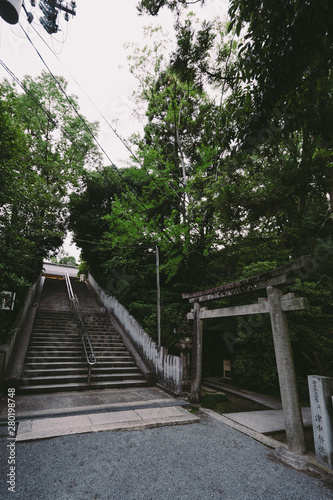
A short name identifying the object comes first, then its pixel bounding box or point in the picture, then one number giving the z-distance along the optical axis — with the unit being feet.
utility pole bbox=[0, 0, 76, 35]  19.63
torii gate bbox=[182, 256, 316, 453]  13.27
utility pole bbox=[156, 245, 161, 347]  29.03
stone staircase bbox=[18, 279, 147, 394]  24.54
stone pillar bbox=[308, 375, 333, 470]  11.76
